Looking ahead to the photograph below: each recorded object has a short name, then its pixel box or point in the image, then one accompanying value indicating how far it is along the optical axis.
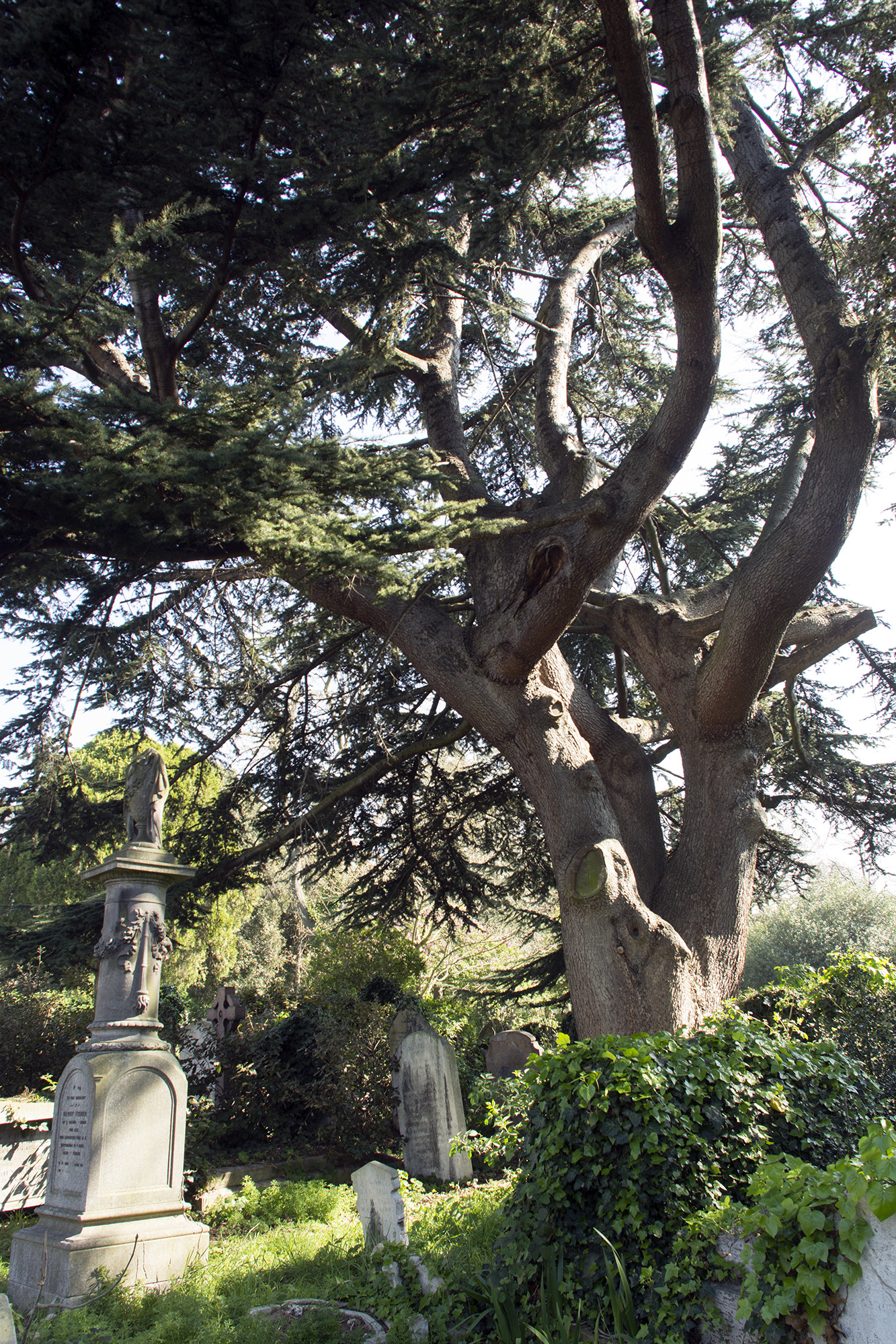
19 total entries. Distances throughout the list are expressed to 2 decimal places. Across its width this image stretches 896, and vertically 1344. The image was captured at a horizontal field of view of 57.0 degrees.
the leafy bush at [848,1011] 6.38
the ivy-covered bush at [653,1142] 3.43
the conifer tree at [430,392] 4.85
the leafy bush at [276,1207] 6.22
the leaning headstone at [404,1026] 8.34
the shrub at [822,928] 23.53
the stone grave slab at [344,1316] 3.68
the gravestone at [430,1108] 7.52
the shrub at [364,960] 12.34
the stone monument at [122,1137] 4.81
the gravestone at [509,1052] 9.52
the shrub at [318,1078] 8.15
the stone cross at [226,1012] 9.87
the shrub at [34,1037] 9.44
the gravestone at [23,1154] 6.95
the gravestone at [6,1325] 2.75
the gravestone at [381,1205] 4.67
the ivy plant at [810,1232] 2.27
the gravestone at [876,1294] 2.30
